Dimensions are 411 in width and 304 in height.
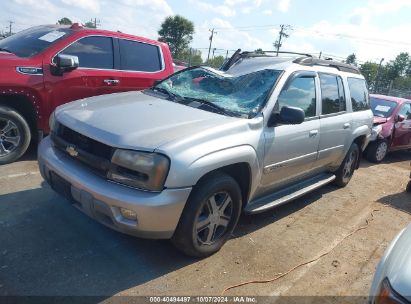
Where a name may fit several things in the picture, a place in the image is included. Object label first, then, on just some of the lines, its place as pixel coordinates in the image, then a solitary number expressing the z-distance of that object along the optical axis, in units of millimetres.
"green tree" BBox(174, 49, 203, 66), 40950
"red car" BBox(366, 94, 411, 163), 8508
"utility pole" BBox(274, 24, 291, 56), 52438
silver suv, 2922
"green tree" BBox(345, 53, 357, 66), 59875
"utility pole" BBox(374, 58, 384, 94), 39041
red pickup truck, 5008
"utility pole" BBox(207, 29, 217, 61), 51244
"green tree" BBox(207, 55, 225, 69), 37075
